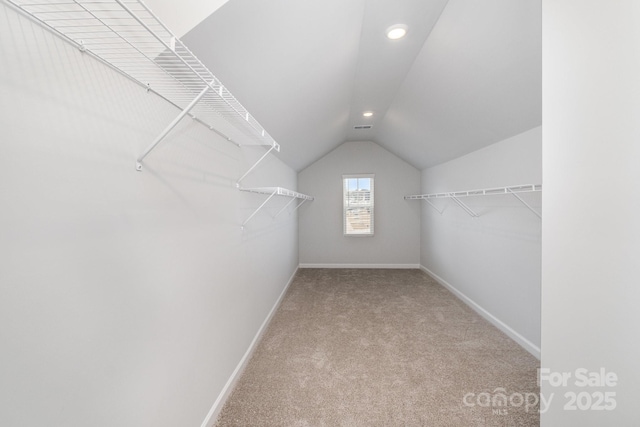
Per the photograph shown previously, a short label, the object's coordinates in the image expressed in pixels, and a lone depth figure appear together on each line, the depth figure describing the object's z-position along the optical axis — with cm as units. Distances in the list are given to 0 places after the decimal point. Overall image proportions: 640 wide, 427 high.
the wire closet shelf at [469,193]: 210
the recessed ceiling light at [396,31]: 186
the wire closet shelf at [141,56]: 67
